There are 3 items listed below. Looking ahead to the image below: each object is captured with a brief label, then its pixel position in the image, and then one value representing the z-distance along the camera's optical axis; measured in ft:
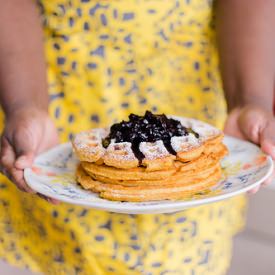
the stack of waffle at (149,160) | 1.96
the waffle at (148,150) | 1.95
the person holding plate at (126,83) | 2.43
